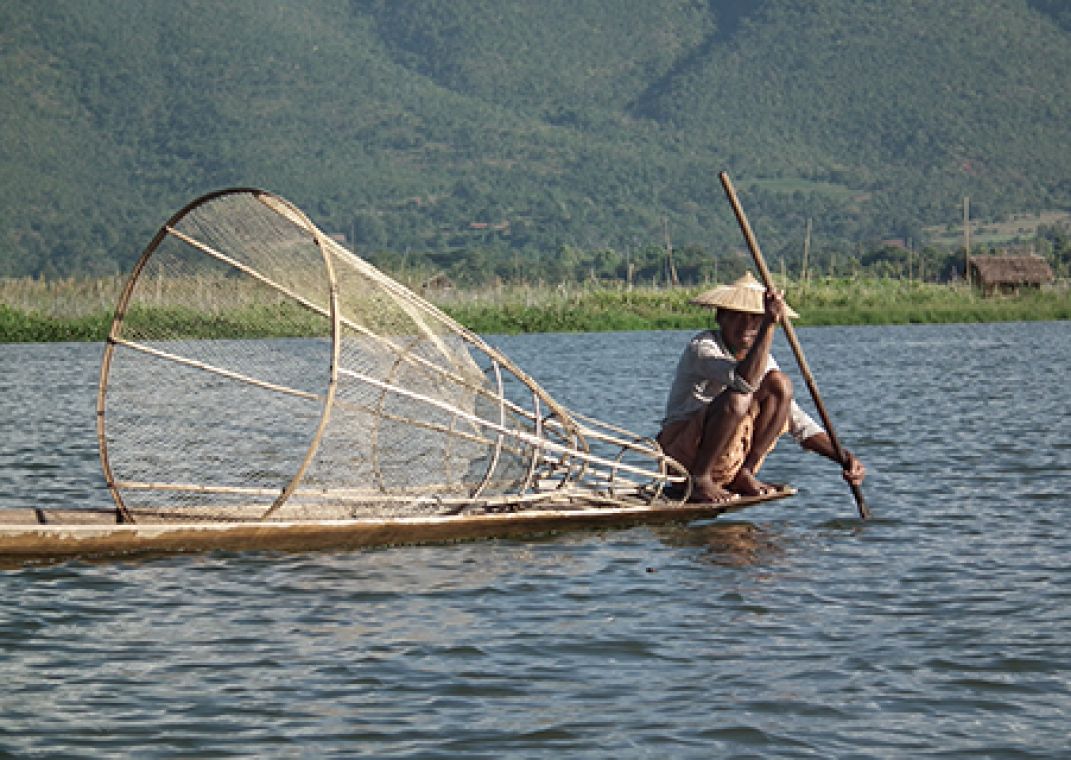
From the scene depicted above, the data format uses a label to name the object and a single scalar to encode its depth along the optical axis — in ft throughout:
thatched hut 313.94
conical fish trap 54.80
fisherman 56.59
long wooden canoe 51.70
